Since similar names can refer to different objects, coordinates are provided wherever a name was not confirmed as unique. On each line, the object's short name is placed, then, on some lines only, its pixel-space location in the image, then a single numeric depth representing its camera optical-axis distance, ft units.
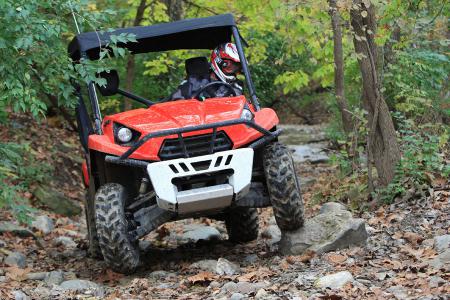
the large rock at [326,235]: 22.04
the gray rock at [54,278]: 22.74
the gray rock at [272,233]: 28.44
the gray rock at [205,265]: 22.26
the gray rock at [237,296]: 17.35
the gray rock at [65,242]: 31.81
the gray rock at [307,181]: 41.78
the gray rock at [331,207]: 27.45
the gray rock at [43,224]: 34.94
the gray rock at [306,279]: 18.12
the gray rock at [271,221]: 33.52
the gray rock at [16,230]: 32.22
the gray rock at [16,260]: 26.23
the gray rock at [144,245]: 29.17
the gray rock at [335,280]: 17.45
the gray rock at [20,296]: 19.56
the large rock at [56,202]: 40.04
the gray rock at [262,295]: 17.03
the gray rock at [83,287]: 20.71
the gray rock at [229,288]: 18.44
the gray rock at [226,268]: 21.17
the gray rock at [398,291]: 16.23
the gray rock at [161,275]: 22.39
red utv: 20.75
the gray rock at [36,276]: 23.65
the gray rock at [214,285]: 19.61
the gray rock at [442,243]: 20.31
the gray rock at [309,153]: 52.47
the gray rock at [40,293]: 20.15
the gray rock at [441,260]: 18.35
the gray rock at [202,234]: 30.32
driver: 25.50
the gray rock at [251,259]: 23.50
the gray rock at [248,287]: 18.03
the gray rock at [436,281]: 16.51
